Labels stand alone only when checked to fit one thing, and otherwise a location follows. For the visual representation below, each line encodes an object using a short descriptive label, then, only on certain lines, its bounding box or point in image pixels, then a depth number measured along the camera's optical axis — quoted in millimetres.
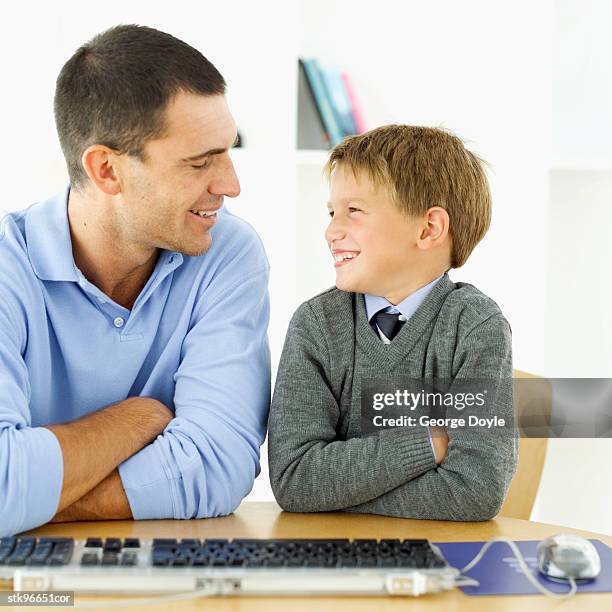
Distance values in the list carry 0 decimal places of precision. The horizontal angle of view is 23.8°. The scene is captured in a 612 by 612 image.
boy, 1707
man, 1769
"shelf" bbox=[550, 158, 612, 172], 3204
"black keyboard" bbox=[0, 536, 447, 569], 1412
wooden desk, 1622
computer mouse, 1445
